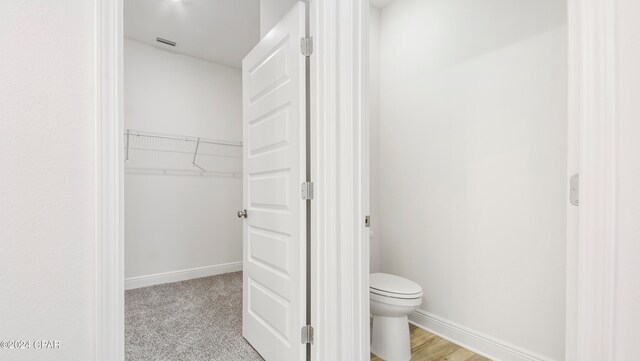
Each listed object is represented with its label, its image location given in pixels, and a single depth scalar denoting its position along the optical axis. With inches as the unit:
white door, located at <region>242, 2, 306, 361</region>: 60.7
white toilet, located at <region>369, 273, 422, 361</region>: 70.4
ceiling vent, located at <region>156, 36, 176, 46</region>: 118.5
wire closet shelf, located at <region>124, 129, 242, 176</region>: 121.3
